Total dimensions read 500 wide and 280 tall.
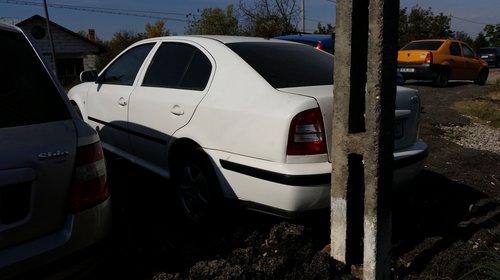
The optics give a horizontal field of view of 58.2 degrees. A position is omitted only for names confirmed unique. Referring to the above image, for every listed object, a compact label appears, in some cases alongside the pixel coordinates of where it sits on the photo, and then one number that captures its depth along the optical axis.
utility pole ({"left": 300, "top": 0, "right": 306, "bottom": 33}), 28.53
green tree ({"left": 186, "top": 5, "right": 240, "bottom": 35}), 33.50
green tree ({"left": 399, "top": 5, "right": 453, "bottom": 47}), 43.75
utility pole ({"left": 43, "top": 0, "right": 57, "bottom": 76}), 23.60
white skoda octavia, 2.85
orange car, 14.23
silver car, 1.91
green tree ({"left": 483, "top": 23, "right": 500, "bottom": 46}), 69.40
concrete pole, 2.43
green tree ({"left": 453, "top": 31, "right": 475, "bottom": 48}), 63.30
